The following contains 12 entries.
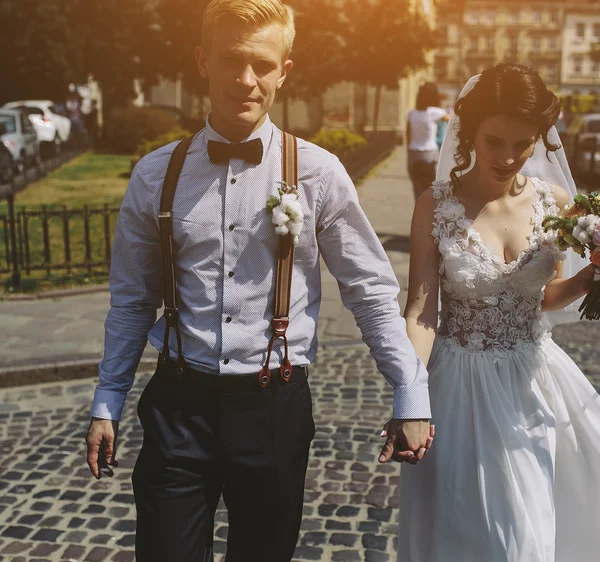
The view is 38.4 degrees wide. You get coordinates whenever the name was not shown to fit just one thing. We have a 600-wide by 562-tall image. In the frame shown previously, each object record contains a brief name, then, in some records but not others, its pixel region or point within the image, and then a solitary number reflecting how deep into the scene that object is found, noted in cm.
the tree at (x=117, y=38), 3566
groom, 238
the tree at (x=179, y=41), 2670
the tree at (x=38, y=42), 3412
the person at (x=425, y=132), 1136
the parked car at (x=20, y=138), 2109
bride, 279
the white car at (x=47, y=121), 2788
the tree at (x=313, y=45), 2458
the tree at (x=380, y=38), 3425
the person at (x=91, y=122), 3760
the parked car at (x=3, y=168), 1894
